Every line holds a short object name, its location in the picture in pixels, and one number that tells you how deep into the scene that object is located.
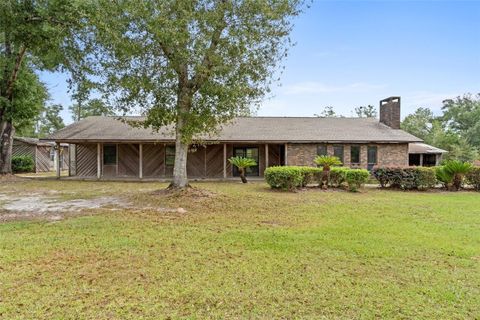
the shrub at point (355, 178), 14.79
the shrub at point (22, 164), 26.07
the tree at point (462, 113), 49.56
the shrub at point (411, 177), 15.51
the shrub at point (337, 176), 15.46
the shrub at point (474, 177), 15.78
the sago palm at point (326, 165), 15.43
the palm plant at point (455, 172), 15.49
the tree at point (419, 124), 41.41
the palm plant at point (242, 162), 17.27
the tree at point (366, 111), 53.66
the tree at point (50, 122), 55.00
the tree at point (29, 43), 13.25
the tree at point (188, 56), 10.72
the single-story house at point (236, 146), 20.28
